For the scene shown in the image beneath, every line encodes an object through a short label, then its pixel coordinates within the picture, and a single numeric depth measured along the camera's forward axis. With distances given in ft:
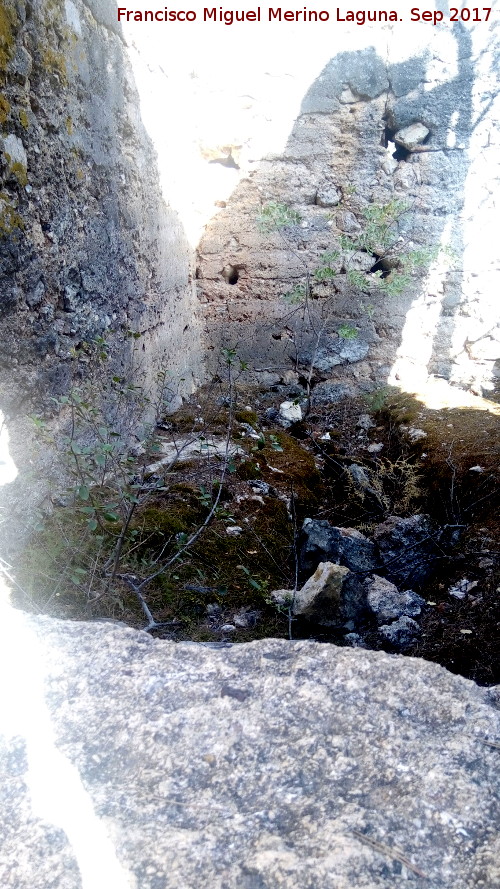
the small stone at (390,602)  8.13
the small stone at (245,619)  8.00
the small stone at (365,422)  16.81
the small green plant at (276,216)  17.71
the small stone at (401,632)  7.62
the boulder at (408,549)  9.04
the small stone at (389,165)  17.75
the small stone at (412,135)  17.56
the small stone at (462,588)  8.48
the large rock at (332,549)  9.12
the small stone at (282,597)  8.20
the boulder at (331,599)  7.80
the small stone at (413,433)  14.08
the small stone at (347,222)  18.03
